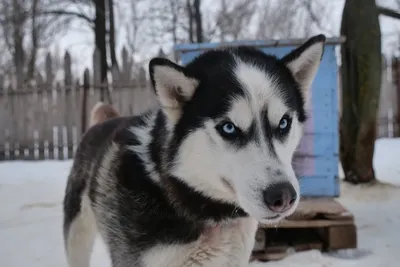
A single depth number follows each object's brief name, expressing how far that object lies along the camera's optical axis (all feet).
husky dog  4.80
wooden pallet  10.19
